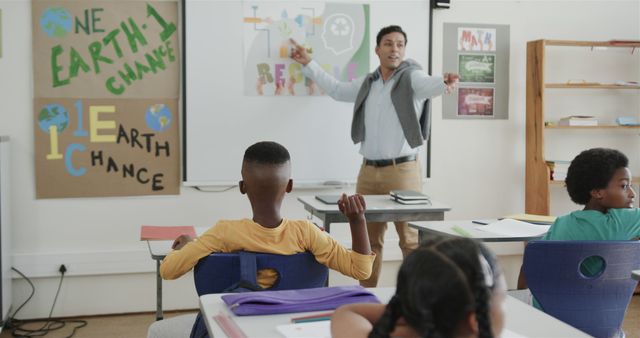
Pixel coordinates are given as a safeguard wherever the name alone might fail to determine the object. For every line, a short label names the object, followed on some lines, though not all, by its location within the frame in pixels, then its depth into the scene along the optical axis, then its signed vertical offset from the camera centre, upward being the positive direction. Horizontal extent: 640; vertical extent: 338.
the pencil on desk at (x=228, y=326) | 1.39 -0.40
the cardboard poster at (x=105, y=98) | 4.22 +0.17
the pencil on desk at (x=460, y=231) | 3.01 -0.44
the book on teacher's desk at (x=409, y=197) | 3.72 -0.36
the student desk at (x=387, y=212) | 3.54 -0.42
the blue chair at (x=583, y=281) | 2.10 -0.45
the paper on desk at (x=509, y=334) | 1.37 -0.39
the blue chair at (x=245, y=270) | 1.91 -0.38
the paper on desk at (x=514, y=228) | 3.02 -0.43
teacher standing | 4.25 +0.02
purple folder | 1.52 -0.37
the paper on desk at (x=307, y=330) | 1.37 -0.39
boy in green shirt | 2.44 -0.26
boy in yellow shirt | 1.96 -0.31
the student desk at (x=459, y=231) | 2.93 -0.44
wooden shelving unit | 4.77 +0.08
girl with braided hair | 0.95 -0.22
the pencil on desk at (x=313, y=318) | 1.46 -0.39
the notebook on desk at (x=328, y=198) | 3.79 -0.38
